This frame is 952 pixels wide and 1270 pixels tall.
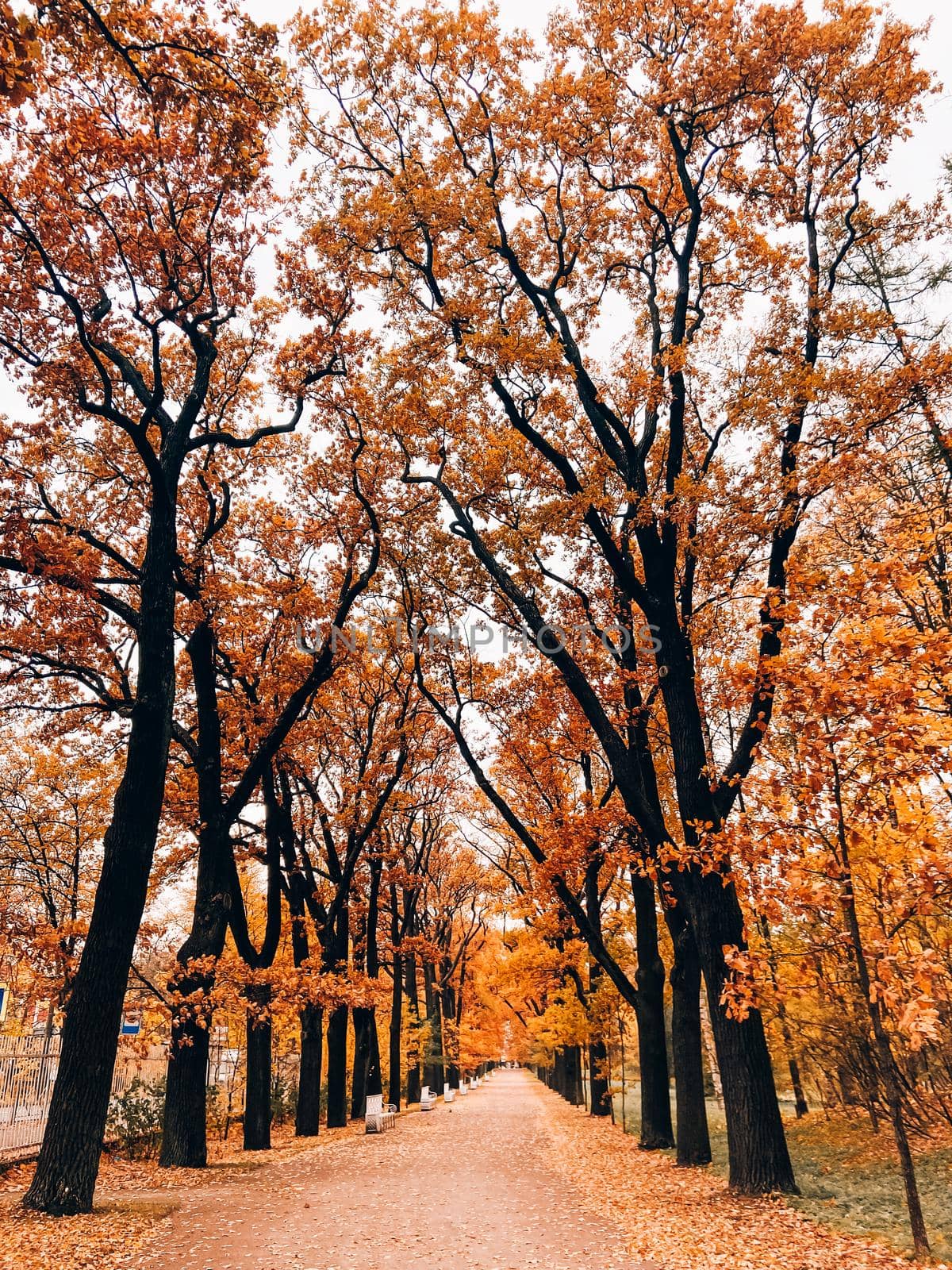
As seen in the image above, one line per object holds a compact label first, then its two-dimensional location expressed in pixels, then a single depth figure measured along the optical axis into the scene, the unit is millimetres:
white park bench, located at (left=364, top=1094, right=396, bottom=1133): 17250
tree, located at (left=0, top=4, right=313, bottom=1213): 7664
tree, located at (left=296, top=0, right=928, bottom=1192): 9258
